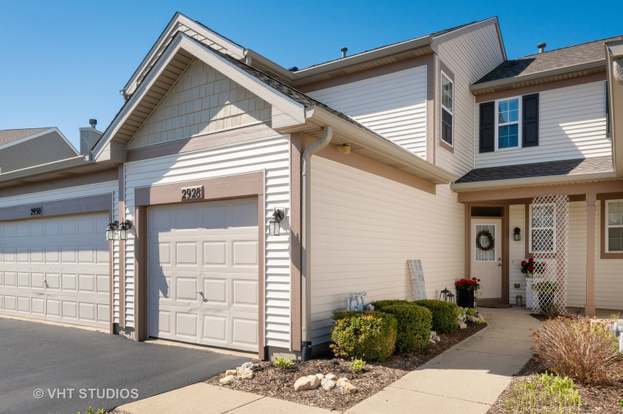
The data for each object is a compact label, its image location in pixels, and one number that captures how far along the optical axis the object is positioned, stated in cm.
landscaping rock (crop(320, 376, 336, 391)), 498
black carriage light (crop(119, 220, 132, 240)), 812
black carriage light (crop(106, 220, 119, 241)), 822
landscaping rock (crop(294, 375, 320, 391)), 498
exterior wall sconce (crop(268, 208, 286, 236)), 615
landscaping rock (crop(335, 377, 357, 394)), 490
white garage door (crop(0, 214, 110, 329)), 898
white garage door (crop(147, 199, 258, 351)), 671
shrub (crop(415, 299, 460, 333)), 803
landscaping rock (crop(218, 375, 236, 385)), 533
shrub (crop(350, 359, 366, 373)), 557
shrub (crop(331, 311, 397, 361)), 586
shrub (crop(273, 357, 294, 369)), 571
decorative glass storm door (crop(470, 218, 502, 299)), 1222
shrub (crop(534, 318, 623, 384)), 505
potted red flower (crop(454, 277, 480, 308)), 1092
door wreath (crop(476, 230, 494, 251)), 1237
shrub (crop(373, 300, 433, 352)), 658
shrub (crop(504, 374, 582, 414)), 433
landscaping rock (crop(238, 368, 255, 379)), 544
